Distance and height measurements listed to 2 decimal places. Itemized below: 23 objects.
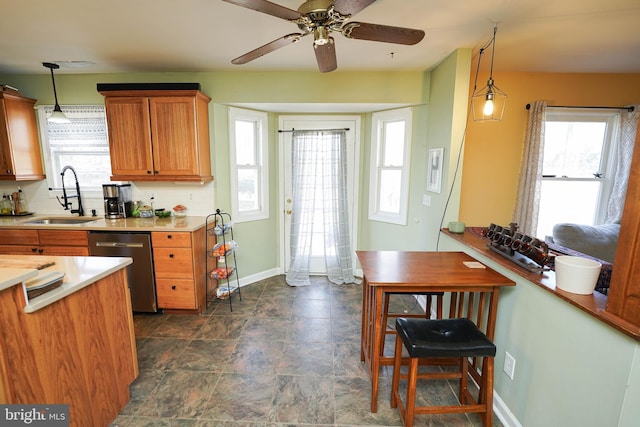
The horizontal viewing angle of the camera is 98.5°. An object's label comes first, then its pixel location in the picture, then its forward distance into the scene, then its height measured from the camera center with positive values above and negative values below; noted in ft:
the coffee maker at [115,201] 9.88 -1.19
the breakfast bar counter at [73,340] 3.64 -2.68
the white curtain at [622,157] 9.44 +0.66
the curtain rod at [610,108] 9.50 +2.33
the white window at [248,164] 10.46 +0.26
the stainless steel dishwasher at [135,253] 8.51 -2.60
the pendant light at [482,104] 9.41 +2.46
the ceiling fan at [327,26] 4.07 +2.40
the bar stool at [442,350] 4.49 -2.86
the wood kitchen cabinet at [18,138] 9.36 +1.02
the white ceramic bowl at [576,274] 4.05 -1.47
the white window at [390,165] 10.28 +0.29
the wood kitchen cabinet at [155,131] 8.82 +1.25
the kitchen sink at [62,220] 10.11 -1.94
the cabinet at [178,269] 8.55 -3.11
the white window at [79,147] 10.21 +0.80
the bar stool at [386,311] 6.53 -3.45
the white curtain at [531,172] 9.54 +0.09
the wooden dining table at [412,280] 5.11 -1.98
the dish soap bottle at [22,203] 10.62 -1.36
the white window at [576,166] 9.86 +0.33
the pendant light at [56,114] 8.69 +1.70
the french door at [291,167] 11.21 +0.17
